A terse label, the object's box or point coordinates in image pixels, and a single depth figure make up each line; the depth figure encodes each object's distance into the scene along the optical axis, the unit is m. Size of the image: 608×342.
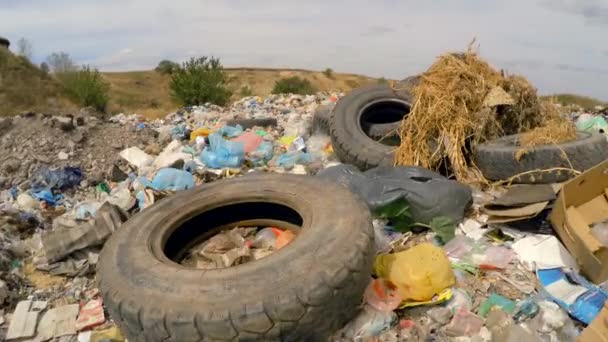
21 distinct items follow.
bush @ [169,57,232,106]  14.77
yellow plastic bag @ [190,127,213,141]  5.84
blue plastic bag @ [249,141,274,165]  5.08
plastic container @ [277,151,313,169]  4.86
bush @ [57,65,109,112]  18.62
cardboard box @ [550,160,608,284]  2.50
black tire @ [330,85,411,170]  4.34
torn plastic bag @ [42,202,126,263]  3.44
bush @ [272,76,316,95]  20.14
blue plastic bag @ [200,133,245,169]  4.83
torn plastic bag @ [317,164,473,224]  3.27
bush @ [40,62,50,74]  24.07
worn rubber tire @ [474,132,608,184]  3.50
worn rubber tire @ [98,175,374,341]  1.93
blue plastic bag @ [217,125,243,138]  5.80
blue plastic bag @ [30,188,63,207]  4.69
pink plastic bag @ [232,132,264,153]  5.28
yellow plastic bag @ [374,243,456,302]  2.52
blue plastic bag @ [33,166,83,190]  4.97
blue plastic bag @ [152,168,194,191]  4.36
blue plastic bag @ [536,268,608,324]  2.32
